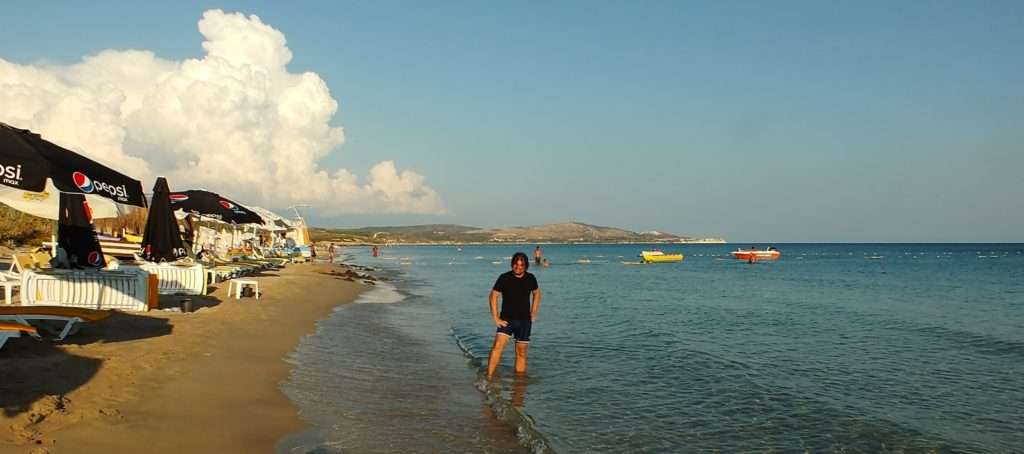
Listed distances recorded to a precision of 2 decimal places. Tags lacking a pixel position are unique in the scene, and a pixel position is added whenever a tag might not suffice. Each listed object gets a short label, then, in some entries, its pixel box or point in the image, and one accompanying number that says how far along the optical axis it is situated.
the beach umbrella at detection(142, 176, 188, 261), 14.06
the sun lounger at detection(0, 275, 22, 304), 12.09
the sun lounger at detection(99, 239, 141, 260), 22.97
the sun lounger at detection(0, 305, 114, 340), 8.34
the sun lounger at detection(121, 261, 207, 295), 15.72
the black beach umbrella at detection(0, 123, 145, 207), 6.72
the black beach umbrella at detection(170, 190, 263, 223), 19.41
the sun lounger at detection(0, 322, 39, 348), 7.09
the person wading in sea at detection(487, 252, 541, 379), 9.68
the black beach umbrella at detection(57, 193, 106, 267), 11.25
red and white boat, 79.94
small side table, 17.81
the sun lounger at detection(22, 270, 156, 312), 11.13
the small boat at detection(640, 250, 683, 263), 74.81
